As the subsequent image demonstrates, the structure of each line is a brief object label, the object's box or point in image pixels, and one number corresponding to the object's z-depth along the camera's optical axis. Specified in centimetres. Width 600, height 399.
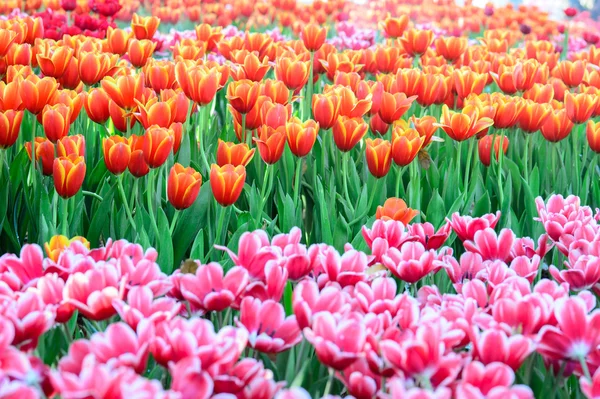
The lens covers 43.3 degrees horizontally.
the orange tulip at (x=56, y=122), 222
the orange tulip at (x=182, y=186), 195
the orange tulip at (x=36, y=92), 236
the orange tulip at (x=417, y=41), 390
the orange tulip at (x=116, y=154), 205
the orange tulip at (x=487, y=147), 277
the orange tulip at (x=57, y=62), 270
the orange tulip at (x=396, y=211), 191
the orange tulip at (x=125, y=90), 240
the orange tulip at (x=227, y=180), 196
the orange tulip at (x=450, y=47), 396
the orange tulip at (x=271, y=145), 223
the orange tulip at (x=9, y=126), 219
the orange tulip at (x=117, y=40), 337
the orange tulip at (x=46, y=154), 215
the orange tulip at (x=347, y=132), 238
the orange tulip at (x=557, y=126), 271
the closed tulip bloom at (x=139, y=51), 319
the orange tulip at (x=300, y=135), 226
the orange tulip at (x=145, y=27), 375
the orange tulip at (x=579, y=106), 281
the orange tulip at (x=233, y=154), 214
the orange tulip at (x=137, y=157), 209
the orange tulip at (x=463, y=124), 244
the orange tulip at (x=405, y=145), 228
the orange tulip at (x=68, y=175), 198
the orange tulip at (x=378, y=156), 228
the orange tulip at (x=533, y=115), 269
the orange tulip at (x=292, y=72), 295
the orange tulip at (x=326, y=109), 245
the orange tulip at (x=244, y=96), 247
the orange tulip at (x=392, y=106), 264
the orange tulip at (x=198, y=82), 254
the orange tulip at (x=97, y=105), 242
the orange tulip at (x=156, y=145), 206
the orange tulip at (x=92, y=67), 274
